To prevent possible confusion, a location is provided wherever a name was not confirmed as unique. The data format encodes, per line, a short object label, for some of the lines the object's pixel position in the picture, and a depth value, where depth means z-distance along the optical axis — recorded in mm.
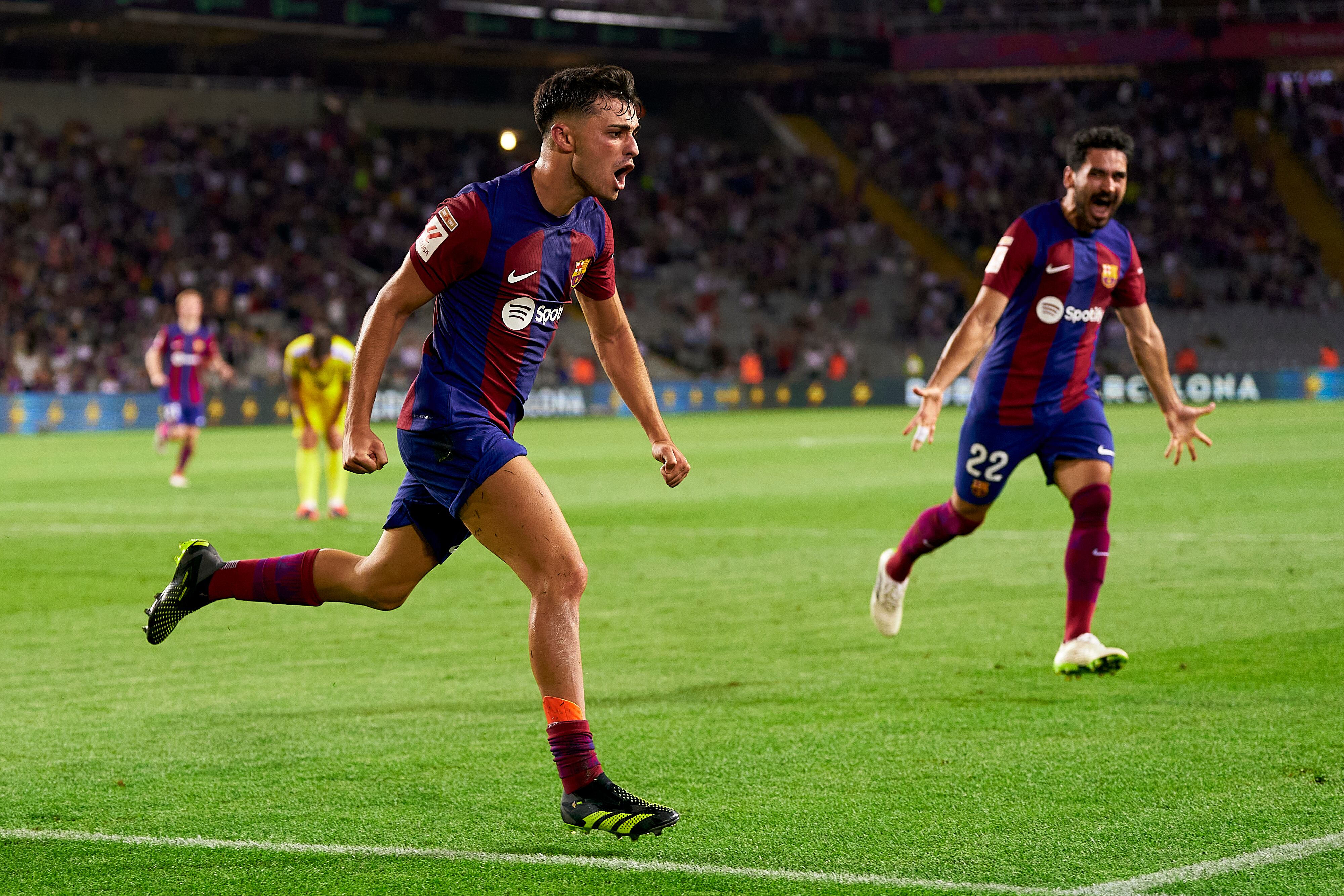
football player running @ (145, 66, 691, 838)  10250
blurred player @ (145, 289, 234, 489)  41206
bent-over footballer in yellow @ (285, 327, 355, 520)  31797
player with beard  15797
